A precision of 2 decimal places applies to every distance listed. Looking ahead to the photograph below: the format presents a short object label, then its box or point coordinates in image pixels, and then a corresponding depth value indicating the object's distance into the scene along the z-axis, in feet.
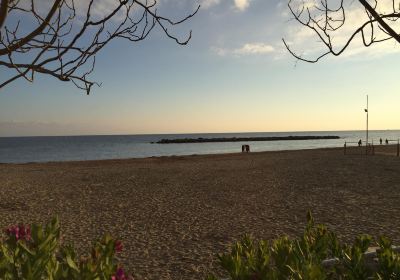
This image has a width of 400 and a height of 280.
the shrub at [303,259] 7.98
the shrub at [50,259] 7.70
